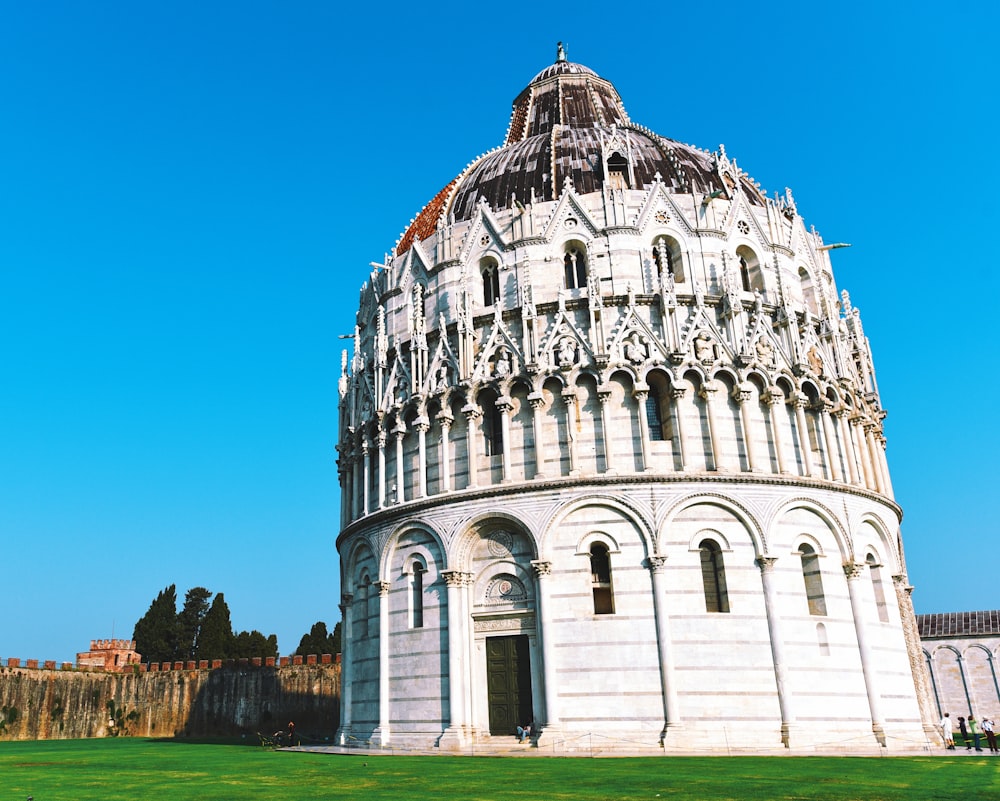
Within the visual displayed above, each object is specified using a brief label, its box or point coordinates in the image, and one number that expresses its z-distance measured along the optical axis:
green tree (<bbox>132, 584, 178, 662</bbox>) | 68.50
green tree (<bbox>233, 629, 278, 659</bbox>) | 69.06
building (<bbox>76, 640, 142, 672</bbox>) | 59.66
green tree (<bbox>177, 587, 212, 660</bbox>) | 70.31
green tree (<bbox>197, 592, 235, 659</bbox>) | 66.88
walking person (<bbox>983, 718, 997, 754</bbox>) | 26.02
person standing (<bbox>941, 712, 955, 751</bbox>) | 27.05
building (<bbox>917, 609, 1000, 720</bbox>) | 46.97
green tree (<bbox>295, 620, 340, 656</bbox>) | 67.56
